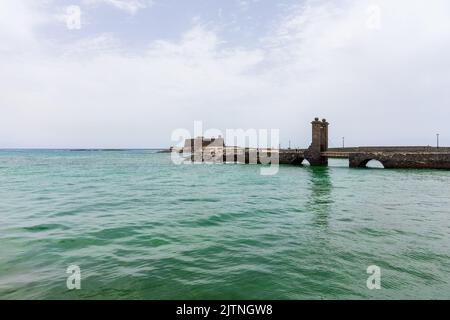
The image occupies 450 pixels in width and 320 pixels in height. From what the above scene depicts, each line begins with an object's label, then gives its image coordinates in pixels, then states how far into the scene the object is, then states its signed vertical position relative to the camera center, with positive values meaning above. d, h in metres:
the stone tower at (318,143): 43.69 +1.19
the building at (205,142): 103.52 +3.68
